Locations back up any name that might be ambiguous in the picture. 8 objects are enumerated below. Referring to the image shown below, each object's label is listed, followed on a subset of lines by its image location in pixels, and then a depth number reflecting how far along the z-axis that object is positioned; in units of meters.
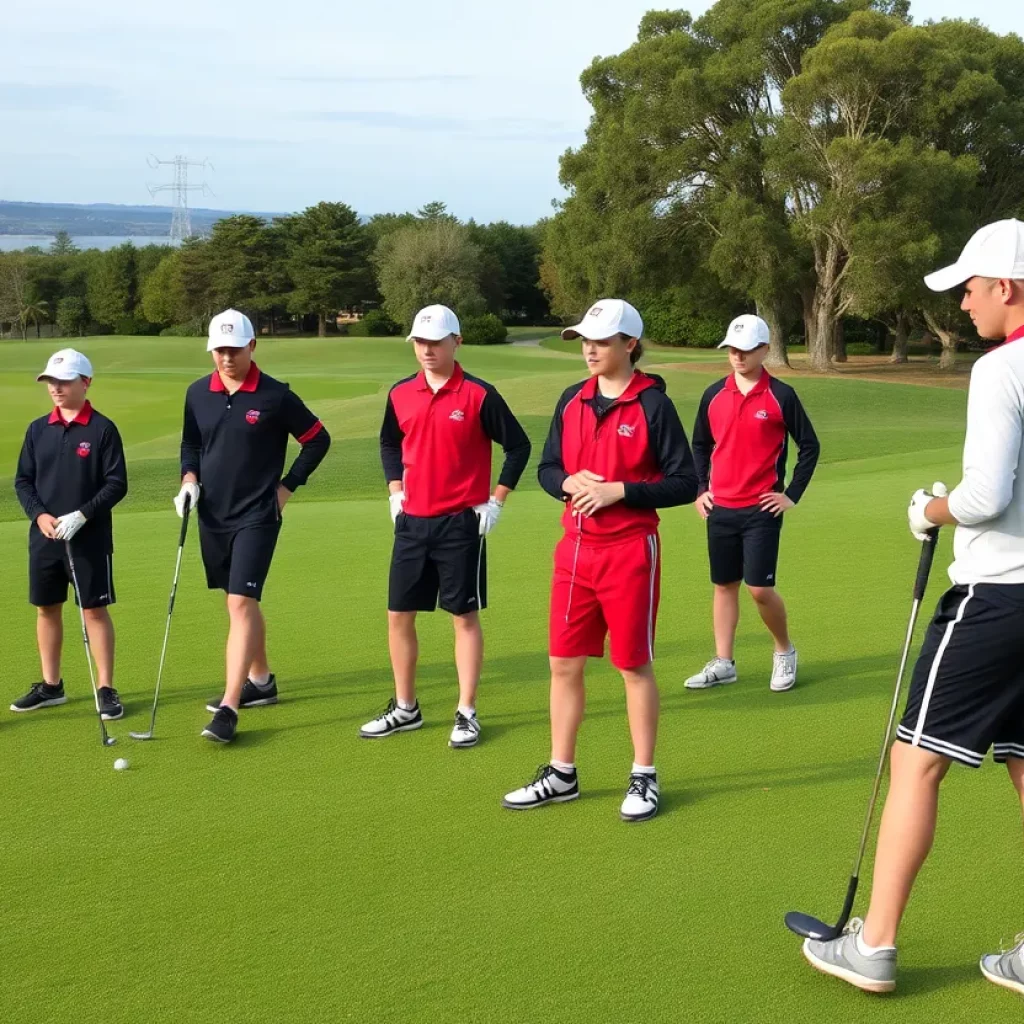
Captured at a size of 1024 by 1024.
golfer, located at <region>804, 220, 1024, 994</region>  3.42
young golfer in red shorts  5.14
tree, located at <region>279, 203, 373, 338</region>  77.50
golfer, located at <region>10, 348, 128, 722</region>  6.66
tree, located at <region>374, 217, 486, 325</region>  71.44
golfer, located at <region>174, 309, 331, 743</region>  6.51
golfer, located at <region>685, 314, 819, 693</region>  6.96
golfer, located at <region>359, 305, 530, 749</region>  6.31
